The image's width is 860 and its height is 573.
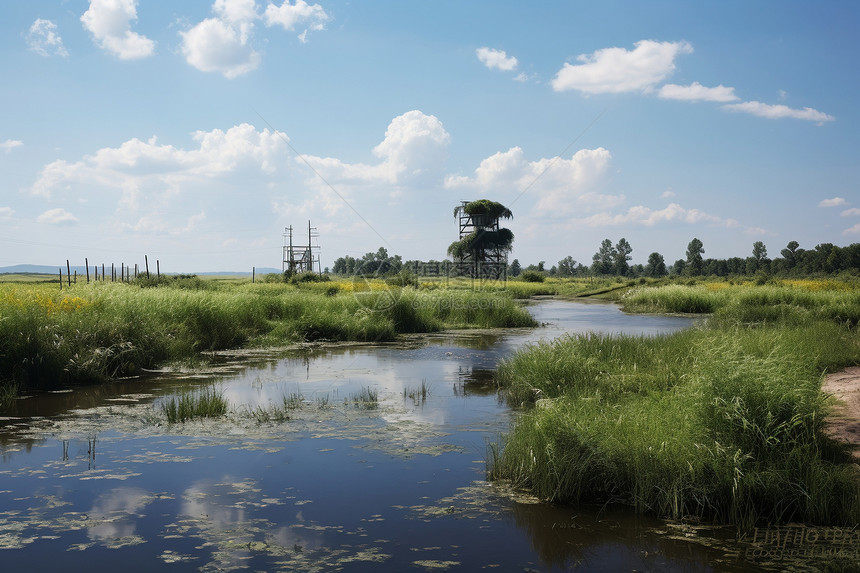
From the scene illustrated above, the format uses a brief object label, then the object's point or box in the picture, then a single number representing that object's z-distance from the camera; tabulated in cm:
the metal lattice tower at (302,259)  6631
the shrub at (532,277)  7150
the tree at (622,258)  11269
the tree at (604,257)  11506
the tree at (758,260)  9615
